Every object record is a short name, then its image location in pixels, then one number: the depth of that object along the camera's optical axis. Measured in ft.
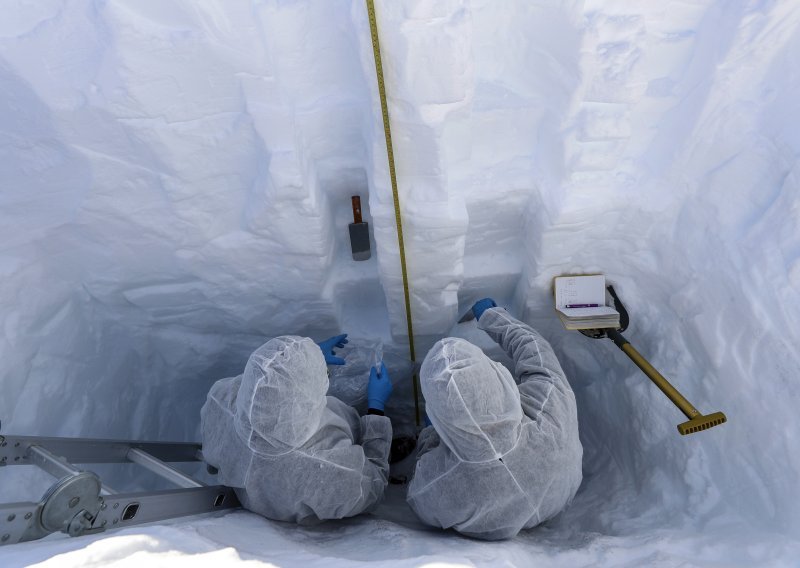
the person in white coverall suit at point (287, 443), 5.21
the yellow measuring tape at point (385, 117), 4.79
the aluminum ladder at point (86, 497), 4.13
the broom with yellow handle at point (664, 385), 5.75
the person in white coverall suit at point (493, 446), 5.01
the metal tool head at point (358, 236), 7.28
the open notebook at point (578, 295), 7.60
